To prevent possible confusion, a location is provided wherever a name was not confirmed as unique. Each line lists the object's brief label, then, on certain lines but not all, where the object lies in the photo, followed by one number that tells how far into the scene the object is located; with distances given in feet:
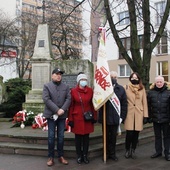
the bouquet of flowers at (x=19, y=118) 29.19
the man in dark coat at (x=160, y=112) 20.33
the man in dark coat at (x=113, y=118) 19.95
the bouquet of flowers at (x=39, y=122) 27.55
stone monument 33.63
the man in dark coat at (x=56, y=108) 18.97
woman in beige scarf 20.43
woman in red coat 19.39
